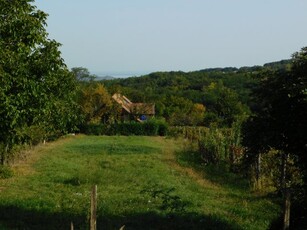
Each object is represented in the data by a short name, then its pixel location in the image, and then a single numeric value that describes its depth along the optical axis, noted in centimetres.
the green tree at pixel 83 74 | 10006
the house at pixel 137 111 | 7294
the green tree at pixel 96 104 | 5769
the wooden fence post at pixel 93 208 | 541
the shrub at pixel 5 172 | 1867
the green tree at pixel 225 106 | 8106
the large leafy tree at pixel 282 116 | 876
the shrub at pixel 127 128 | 5262
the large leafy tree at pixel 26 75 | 1131
